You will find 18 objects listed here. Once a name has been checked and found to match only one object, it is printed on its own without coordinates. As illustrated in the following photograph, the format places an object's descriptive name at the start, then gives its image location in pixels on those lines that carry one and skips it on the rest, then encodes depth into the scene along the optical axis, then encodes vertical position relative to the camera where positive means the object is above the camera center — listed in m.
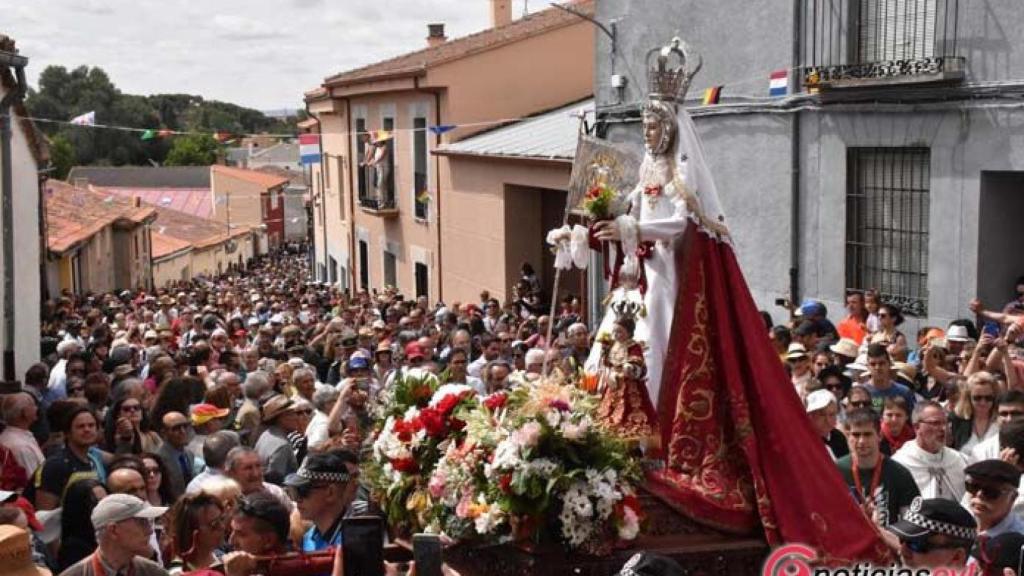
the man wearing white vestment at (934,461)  6.44 -1.56
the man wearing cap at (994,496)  5.36 -1.43
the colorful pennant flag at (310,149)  29.73 -0.14
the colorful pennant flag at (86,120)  19.90 +0.38
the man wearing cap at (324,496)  5.34 -1.40
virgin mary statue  5.52 -1.01
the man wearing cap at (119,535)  5.01 -1.45
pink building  22.22 +0.26
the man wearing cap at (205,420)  8.30 -1.69
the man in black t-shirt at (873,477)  6.10 -1.55
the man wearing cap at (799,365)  8.91 -1.51
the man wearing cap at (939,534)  4.61 -1.36
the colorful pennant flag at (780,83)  13.43 +0.53
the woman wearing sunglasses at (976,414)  7.38 -1.53
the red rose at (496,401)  5.10 -0.98
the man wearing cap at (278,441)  7.54 -1.71
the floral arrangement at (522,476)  4.71 -1.19
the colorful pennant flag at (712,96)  14.10 +0.44
